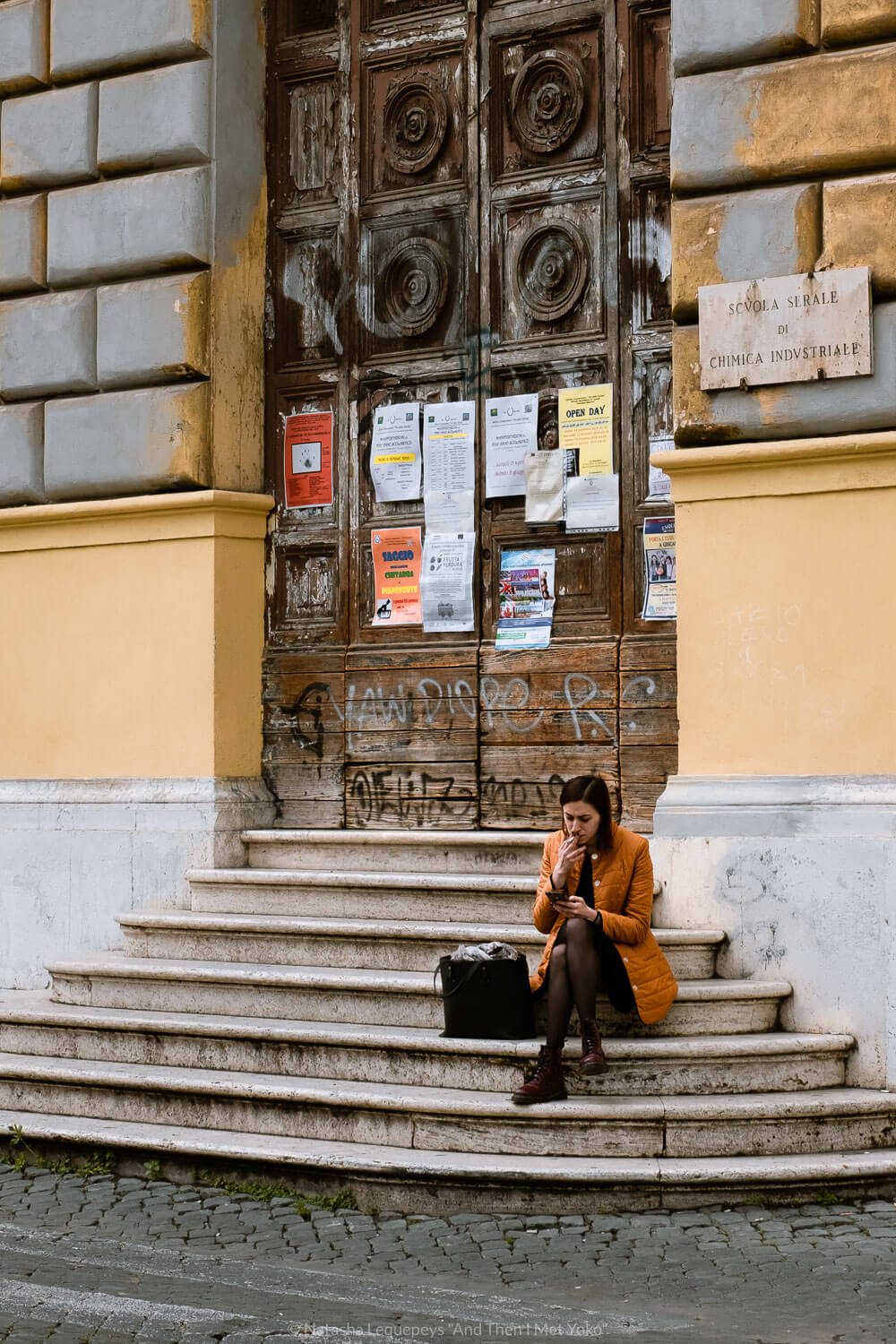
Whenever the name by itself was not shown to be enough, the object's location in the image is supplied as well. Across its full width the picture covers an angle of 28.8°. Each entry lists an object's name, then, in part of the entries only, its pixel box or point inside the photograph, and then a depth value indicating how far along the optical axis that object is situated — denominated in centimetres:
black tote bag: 637
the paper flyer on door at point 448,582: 820
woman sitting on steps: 612
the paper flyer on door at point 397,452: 839
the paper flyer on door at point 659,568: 771
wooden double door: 787
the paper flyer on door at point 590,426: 791
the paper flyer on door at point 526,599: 802
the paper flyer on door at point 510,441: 810
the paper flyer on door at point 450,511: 823
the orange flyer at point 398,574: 836
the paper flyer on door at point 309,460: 863
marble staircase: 592
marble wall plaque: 681
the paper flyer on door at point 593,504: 787
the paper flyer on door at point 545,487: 801
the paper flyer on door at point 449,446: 825
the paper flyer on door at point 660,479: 777
